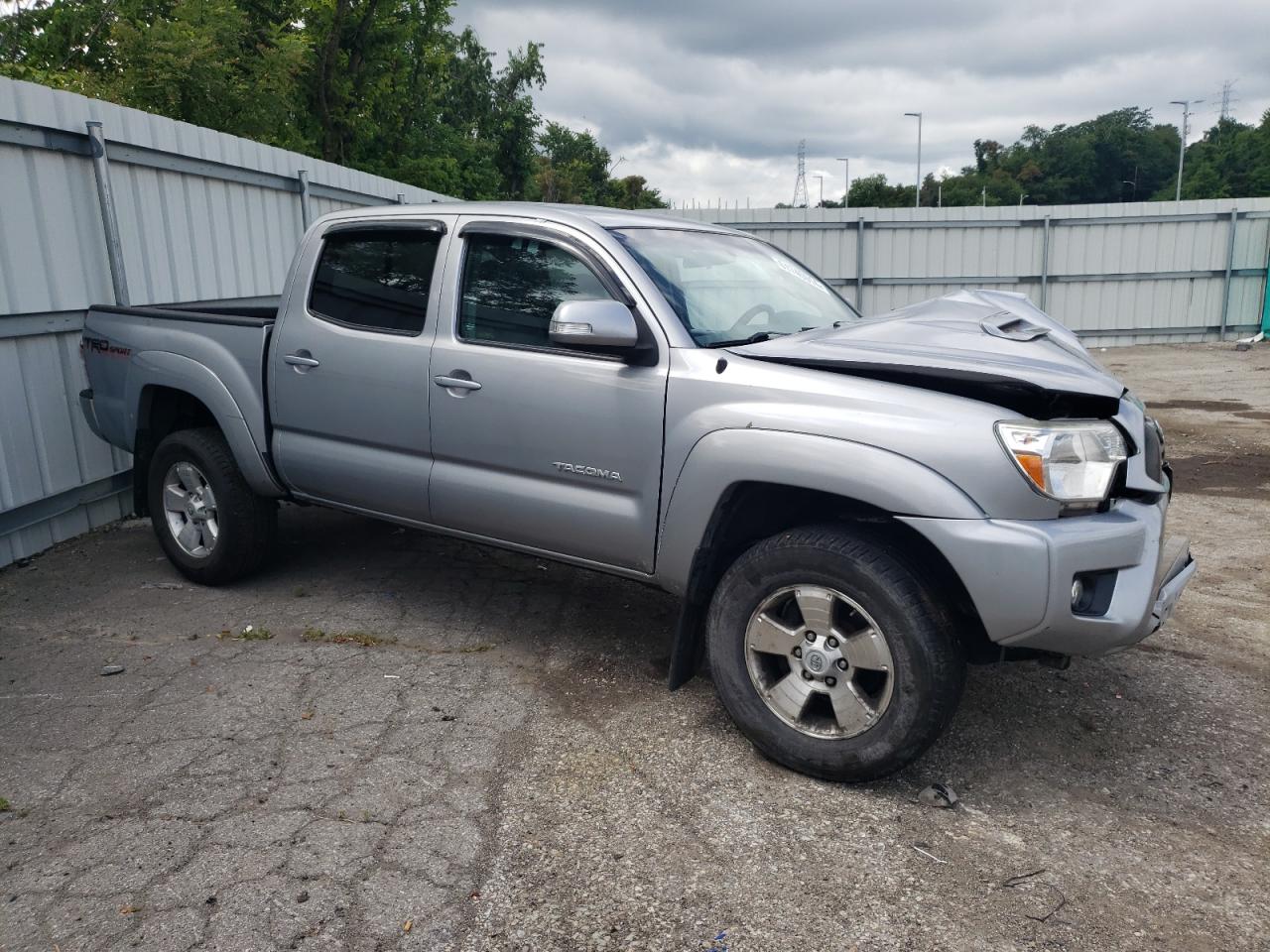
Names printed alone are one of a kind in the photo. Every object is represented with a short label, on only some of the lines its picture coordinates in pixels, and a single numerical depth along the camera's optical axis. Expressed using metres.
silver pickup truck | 2.85
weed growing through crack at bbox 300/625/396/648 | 4.42
